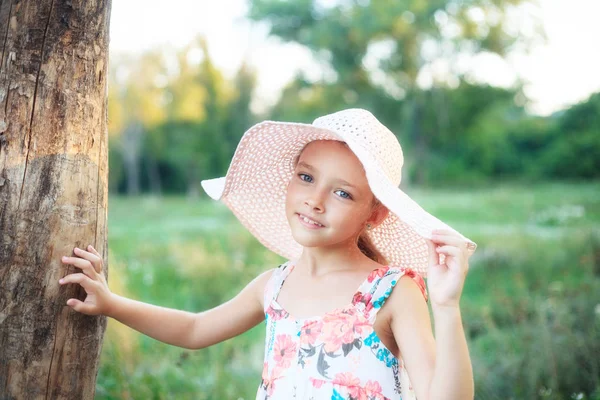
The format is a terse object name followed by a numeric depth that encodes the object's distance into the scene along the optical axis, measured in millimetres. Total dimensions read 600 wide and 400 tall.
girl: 1662
